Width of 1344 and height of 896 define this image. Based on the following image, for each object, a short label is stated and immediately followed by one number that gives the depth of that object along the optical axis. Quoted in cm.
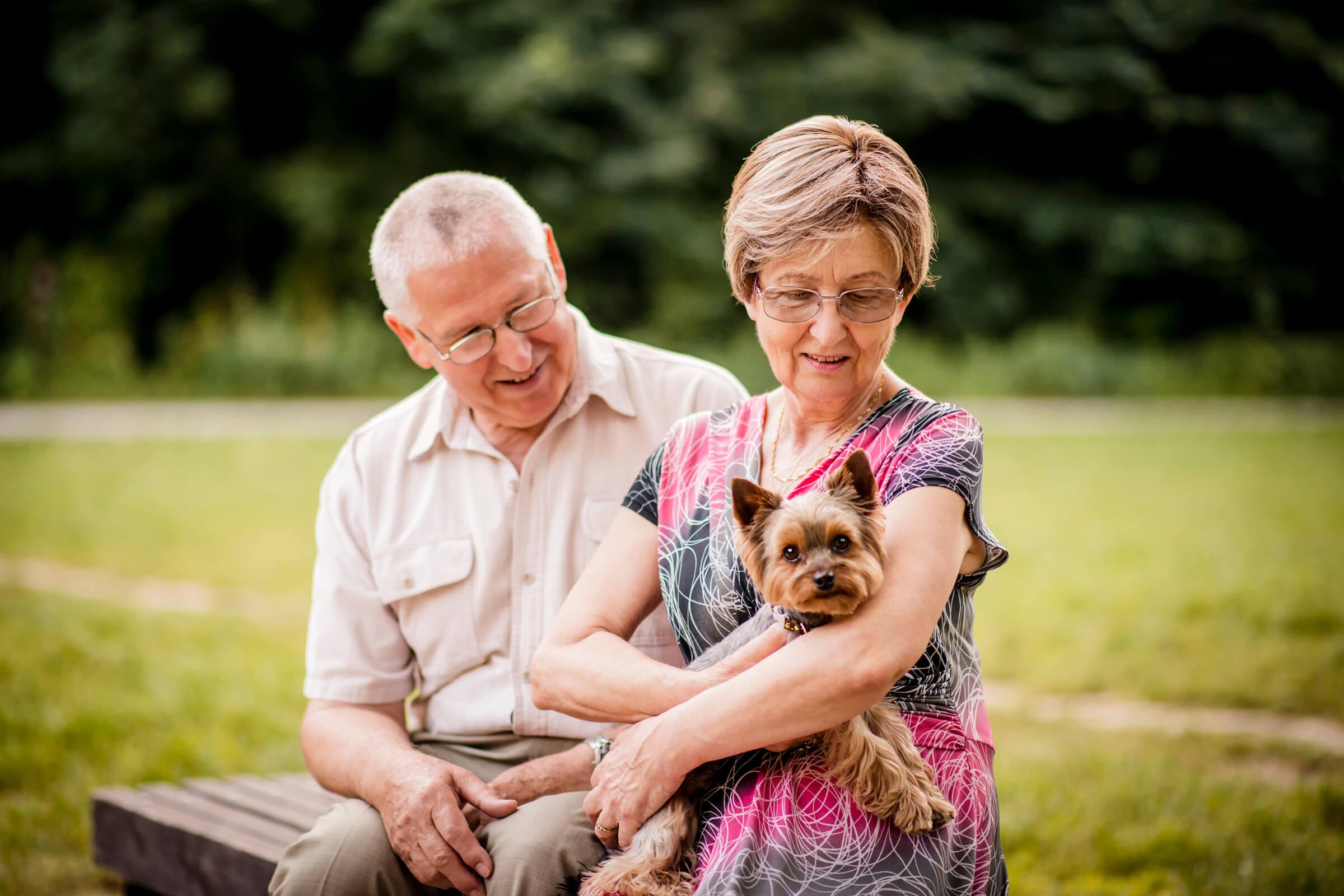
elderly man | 319
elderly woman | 228
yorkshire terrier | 220
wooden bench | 324
